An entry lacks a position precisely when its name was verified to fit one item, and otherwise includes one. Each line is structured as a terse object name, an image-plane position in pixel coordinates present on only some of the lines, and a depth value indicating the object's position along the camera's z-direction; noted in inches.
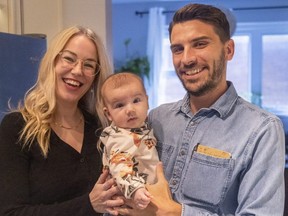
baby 47.8
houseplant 218.5
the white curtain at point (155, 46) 223.1
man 45.8
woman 52.1
